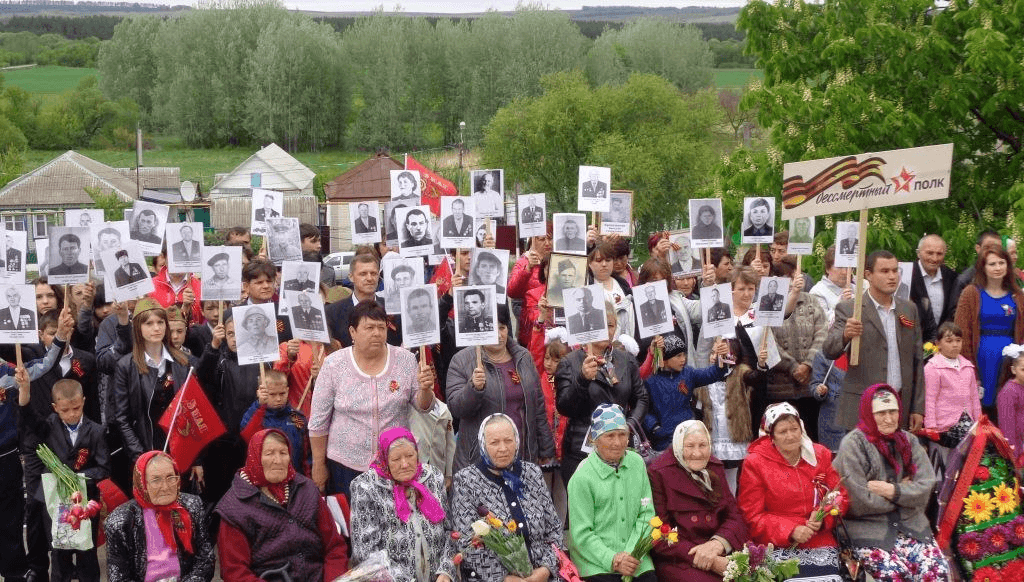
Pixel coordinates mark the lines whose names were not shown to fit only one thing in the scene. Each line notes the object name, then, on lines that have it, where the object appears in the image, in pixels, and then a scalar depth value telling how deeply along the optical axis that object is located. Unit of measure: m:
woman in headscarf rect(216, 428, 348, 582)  7.03
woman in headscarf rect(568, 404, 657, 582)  7.35
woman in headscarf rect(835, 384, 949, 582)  7.54
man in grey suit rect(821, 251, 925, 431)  8.92
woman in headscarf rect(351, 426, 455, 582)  7.05
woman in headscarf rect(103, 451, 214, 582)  6.98
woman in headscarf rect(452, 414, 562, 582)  7.11
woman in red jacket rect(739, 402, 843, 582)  7.52
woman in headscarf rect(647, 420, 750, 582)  7.45
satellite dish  49.62
